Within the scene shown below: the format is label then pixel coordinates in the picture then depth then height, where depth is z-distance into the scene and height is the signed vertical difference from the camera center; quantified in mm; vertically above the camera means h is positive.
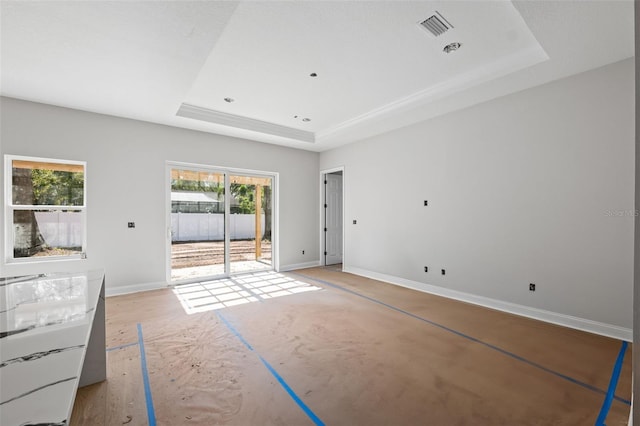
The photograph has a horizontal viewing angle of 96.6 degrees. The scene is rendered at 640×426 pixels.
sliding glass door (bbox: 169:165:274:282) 5363 -227
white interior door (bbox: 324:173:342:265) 7320 -181
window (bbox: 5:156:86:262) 3959 +41
